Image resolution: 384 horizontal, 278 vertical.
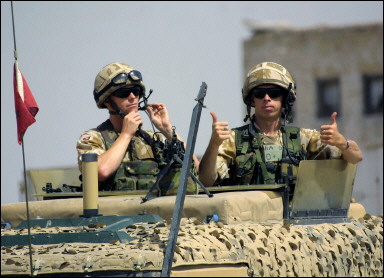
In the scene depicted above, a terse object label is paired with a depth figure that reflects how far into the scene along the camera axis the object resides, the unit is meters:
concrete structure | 70.46
